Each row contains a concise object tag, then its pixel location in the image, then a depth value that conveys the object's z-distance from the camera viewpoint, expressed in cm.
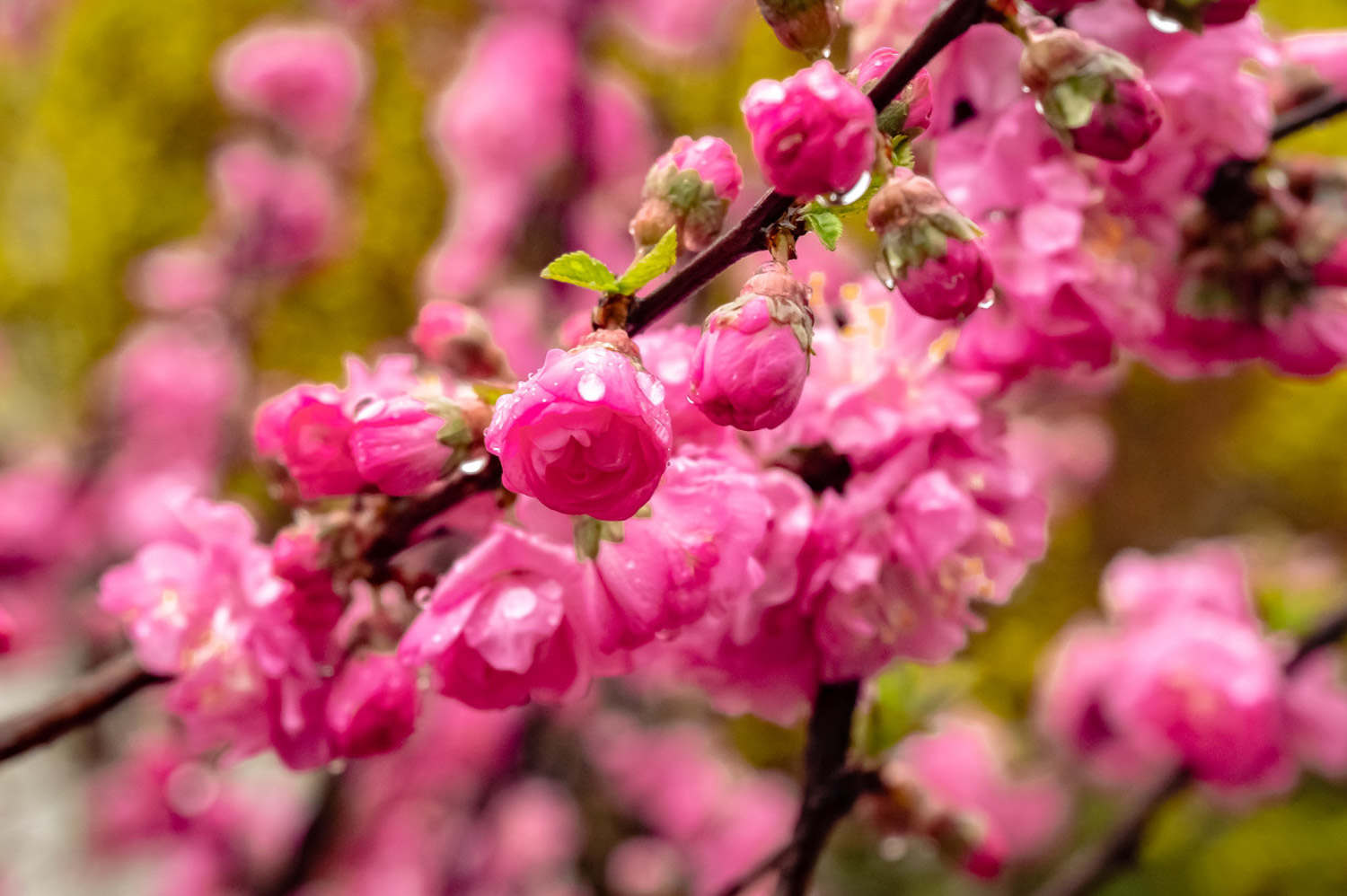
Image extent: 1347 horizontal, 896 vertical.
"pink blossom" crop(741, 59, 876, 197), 37
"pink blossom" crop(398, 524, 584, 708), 39
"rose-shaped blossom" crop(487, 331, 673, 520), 37
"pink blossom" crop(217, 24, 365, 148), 121
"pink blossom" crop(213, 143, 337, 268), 126
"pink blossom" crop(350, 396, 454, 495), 39
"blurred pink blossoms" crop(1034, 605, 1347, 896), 59
